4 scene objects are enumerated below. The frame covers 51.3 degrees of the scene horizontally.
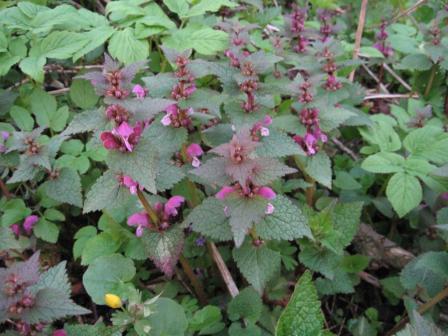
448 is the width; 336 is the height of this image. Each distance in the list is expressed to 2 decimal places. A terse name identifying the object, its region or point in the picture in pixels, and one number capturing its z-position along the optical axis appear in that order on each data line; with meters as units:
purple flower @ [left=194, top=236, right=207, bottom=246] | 0.41
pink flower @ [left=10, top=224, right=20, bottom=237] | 0.42
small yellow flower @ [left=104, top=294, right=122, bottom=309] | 0.29
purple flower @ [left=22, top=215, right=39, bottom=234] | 0.42
